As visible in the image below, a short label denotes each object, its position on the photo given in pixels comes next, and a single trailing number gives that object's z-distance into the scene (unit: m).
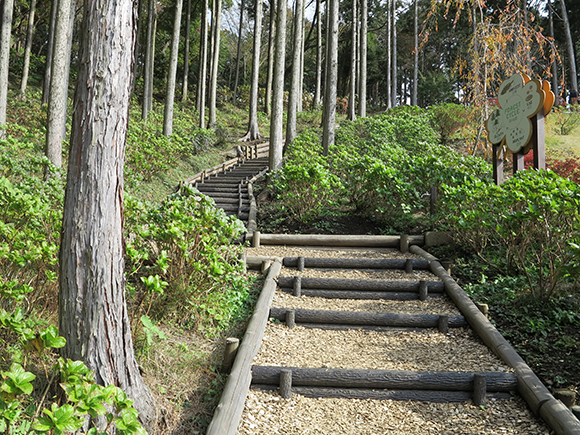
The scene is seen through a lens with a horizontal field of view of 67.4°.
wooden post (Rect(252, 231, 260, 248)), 7.77
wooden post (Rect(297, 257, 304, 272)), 6.67
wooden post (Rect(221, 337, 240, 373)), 3.94
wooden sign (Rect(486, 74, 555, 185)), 6.32
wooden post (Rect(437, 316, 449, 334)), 4.98
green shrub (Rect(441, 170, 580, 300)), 4.69
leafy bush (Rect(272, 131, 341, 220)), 8.33
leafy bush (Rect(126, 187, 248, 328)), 4.56
